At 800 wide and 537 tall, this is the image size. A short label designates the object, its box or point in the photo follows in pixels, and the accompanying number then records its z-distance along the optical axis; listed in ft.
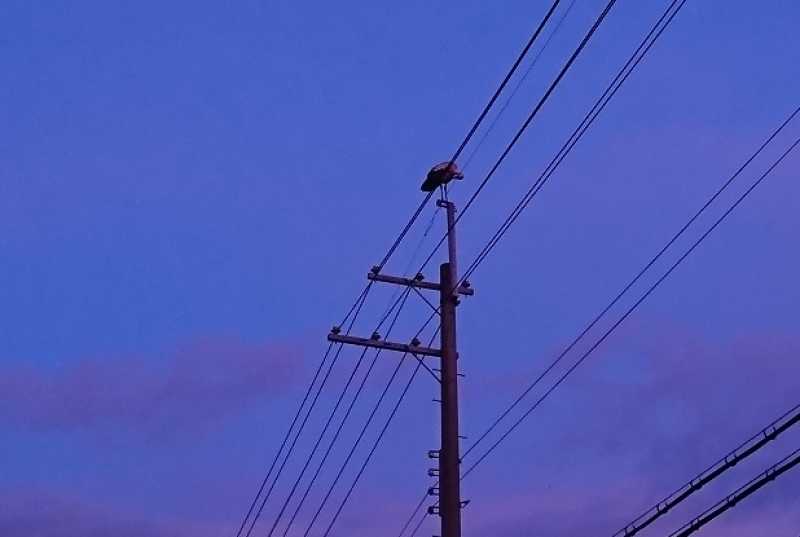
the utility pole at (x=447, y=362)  75.00
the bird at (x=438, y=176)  77.36
